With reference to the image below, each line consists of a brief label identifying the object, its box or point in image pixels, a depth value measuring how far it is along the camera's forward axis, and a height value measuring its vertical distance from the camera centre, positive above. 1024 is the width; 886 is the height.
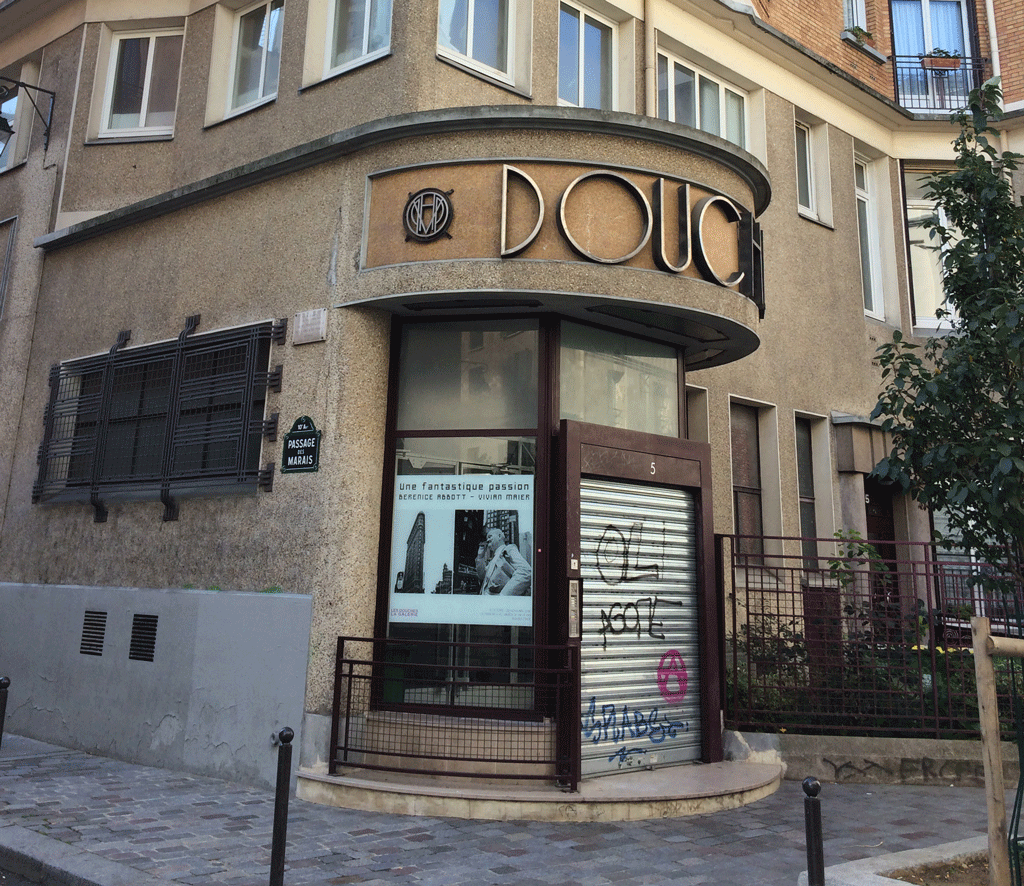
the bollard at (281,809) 4.62 -0.93
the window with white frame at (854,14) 14.73 +10.02
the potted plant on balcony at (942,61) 15.14 +9.47
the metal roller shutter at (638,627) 7.69 +0.07
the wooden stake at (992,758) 4.48 -0.57
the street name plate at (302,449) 7.82 +1.52
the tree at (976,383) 6.05 +1.79
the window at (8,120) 12.66 +7.05
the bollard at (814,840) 4.18 -0.92
